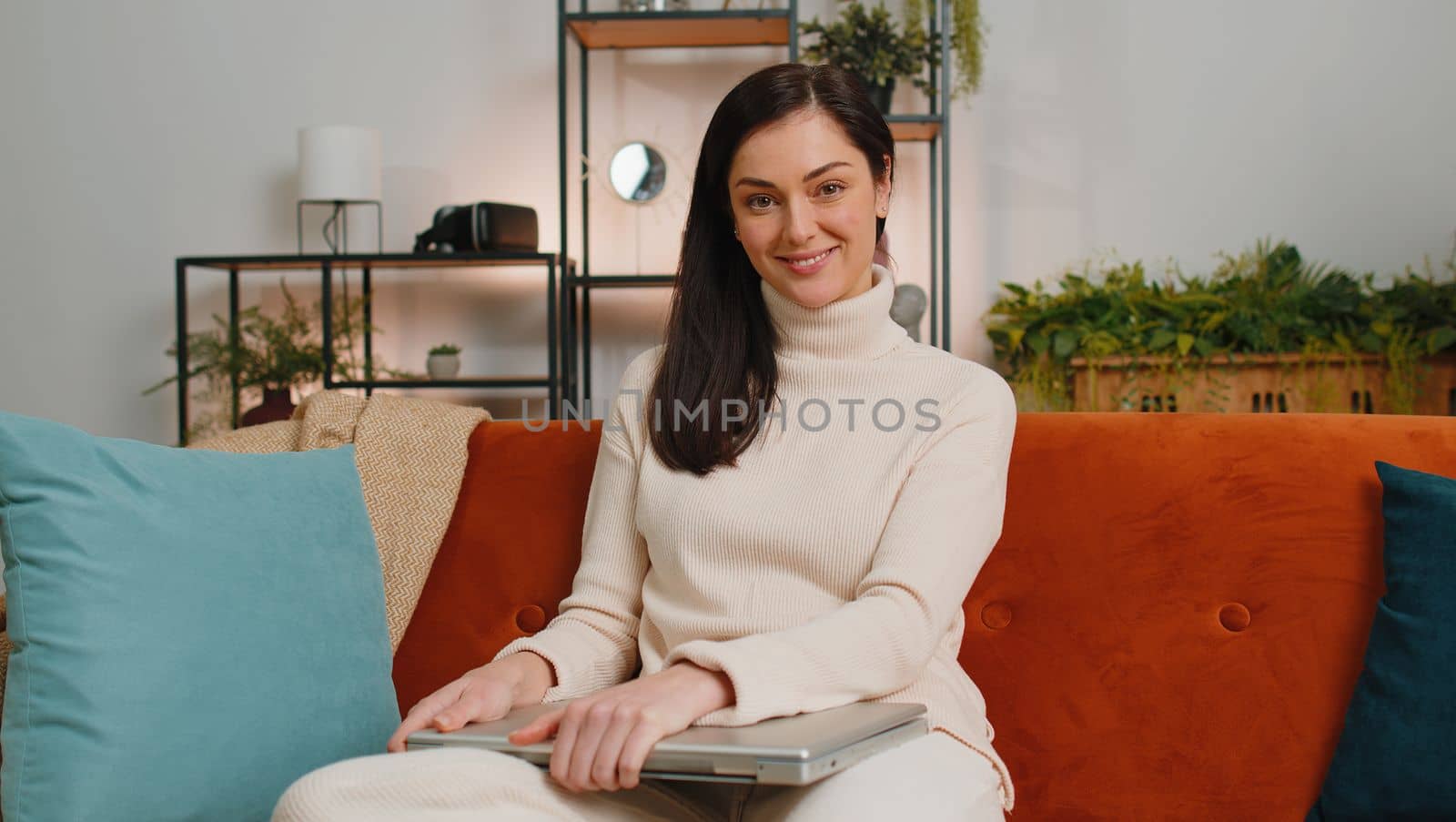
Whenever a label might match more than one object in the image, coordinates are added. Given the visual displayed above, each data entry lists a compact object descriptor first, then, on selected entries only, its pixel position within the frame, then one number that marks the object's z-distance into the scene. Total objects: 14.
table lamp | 3.51
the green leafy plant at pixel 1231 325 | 3.20
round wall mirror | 3.64
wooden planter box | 3.21
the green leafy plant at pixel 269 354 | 3.46
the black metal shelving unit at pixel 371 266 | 3.49
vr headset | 3.46
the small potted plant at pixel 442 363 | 3.64
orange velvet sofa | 1.31
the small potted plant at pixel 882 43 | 3.46
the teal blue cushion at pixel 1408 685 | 1.18
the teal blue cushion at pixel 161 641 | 1.06
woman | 0.94
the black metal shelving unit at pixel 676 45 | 3.43
